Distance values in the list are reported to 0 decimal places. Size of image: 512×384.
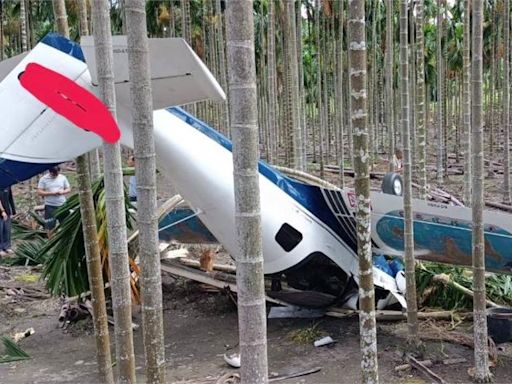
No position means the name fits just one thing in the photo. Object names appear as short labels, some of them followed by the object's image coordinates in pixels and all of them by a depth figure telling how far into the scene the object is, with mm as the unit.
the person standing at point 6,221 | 12266
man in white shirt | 12500
